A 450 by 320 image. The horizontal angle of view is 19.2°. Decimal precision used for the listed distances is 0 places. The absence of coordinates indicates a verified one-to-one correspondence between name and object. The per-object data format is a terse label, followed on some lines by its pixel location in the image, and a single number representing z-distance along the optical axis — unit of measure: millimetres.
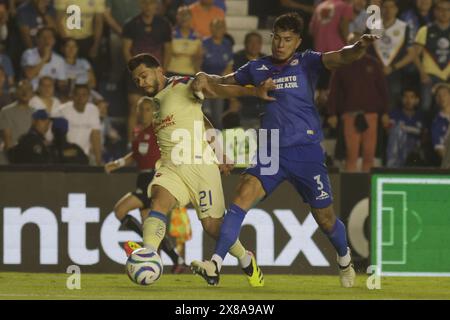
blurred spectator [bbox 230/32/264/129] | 19266
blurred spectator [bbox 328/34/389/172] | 18328
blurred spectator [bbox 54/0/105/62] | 19391
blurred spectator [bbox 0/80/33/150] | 18078
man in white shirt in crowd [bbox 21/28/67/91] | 18969
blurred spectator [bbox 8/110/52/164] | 17375
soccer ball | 12055
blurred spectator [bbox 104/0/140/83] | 19656
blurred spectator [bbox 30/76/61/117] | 18516
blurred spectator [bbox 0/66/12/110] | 18641
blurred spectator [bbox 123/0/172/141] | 18969
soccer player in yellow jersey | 12594
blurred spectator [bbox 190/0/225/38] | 19719
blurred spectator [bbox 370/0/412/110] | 19391
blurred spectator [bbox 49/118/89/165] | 17578
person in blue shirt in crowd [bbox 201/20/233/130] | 19328
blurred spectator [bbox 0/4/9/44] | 19297
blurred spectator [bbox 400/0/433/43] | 19844
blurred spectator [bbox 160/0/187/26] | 19953
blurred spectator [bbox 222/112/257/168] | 17094
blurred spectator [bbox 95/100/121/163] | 18953
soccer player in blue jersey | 12570
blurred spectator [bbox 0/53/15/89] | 18844
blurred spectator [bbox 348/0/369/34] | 19172
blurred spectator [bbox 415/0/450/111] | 19562
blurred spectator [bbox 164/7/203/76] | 19200
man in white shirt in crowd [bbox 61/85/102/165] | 18266
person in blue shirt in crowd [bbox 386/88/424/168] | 18938
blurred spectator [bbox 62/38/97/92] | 19062
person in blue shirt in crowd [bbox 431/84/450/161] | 18844
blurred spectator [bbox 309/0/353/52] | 19188
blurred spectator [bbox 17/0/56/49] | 19391
